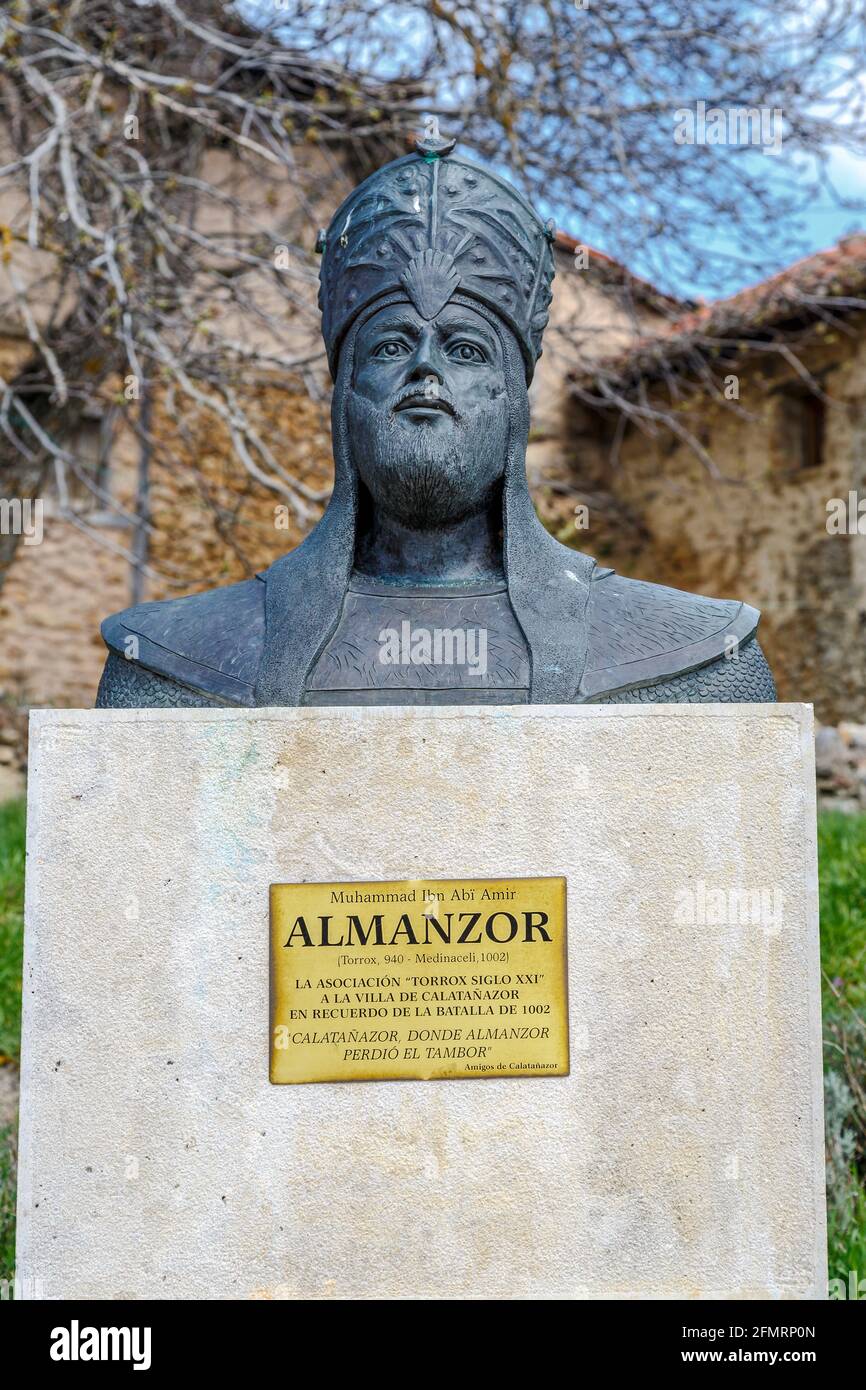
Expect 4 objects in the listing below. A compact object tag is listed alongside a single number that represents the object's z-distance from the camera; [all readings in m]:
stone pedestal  2.41
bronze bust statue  2.78
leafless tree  6.79
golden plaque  2.43
